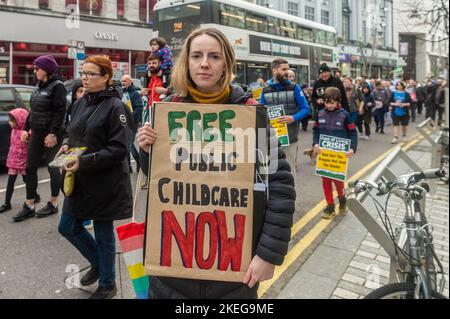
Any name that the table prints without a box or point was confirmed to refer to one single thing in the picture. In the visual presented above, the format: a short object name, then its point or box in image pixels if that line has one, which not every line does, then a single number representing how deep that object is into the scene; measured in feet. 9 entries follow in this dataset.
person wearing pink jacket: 16.34
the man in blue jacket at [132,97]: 22.31
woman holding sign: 5.32
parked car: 22.38
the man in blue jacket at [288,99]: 16.60
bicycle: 6.98
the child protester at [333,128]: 16.14
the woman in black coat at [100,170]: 9.26
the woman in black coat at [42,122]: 15.44
